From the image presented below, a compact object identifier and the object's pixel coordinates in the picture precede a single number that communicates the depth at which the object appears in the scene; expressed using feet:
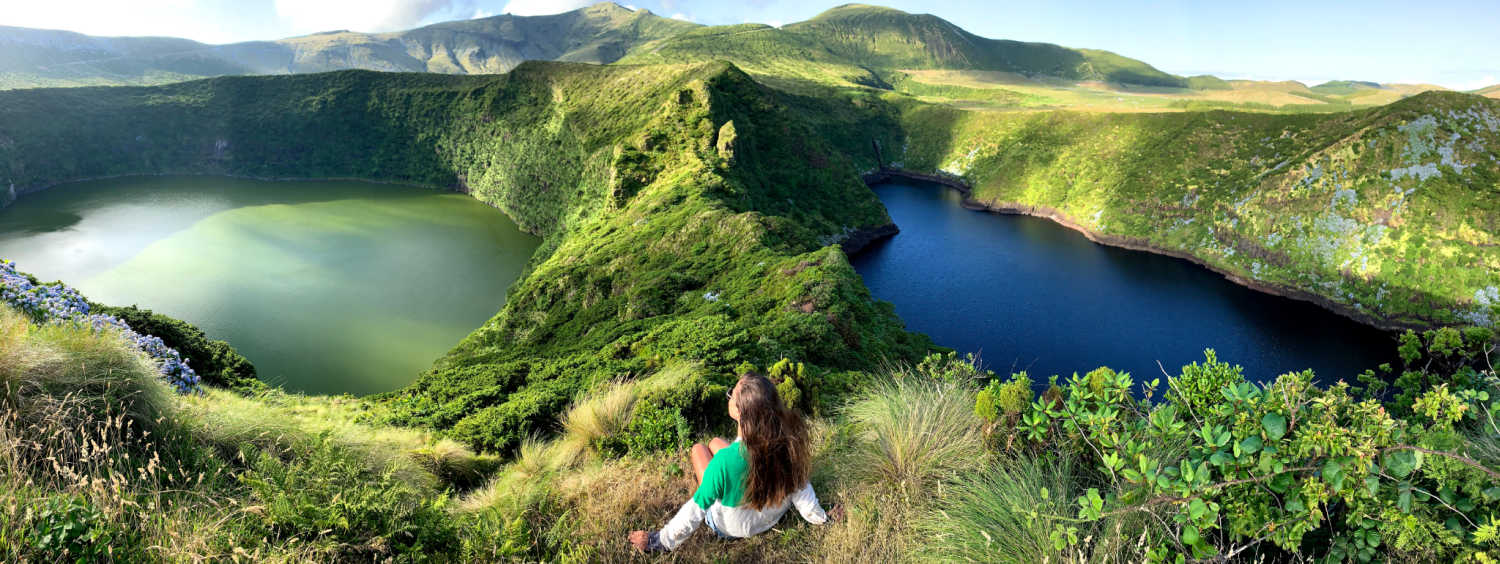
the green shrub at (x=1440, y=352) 22.70
